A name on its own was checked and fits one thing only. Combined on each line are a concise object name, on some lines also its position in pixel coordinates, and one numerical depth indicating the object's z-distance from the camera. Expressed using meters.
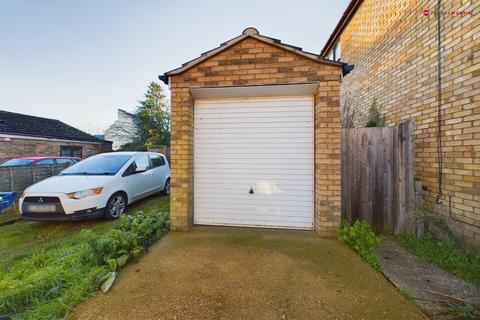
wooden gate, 3.43
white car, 3.99
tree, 18.48
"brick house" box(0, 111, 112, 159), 10.53
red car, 7.55
